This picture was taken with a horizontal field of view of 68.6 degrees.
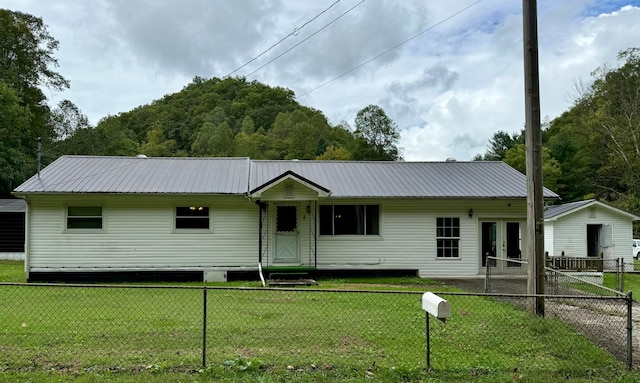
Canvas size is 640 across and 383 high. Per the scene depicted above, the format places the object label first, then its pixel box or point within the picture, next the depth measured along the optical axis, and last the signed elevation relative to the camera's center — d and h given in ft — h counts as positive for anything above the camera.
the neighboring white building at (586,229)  68.18 -1.37
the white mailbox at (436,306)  16.29 -3.10
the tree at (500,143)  188.45 +31.25
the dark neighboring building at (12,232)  77.20 -2.31
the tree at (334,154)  154.36 +21.65
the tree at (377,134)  169.78 +31.55
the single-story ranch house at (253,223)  48.60 -0.41
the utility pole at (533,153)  27.30 +3.91
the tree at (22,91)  105.91 +33.35
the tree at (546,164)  134.51 +16.29
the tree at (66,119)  138.31 +29.65
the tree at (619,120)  123.95 +27.30
